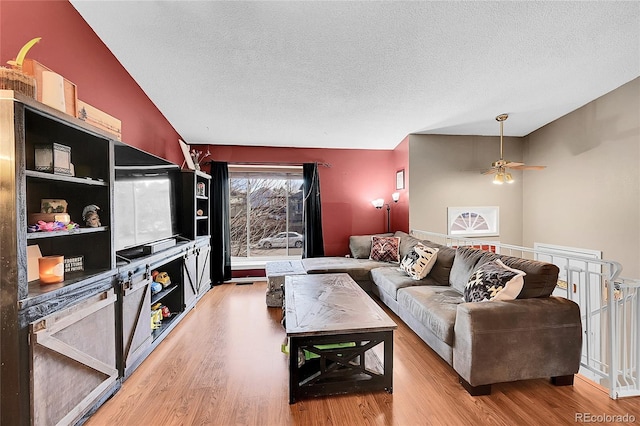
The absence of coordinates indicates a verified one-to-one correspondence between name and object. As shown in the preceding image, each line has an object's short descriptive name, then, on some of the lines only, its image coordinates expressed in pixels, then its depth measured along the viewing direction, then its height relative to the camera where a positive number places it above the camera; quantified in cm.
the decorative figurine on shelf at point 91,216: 194 -3
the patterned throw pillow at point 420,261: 339 -65
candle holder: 163 -35
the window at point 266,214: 521 -7
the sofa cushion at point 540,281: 214 -57
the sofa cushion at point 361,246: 483 -64
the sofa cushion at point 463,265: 286 -61
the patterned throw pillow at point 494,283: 213 -60
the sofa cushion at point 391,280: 325 -88
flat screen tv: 237 +3
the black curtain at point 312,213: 509 -5
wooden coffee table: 190 -101
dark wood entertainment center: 133 -48
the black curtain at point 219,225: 488 -26
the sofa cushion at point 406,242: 409 -51
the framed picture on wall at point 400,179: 491 +57
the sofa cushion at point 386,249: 446 -66
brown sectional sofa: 195 -94
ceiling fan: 384 +59
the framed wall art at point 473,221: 482 -22
